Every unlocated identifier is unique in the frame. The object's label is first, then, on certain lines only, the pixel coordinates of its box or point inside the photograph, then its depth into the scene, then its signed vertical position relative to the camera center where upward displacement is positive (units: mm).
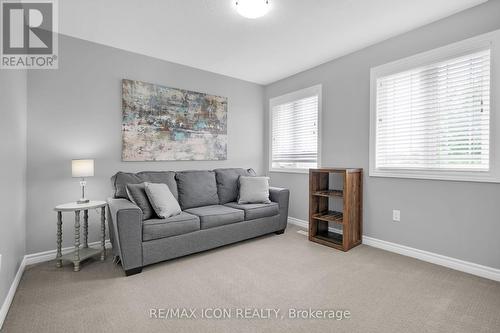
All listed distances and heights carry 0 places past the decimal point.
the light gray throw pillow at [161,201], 2615 -410
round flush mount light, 2205 +1432
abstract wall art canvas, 3254 +574
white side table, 2423 -795
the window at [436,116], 2303 +519
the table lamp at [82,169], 2572 -69
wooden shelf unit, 2984 -607
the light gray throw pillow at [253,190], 3520 -387
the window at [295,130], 3880 +568
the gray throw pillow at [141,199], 2602 -387
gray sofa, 2348 -637
